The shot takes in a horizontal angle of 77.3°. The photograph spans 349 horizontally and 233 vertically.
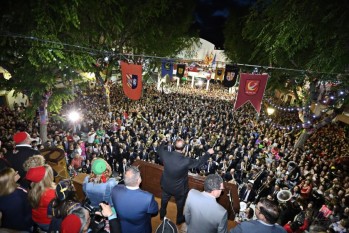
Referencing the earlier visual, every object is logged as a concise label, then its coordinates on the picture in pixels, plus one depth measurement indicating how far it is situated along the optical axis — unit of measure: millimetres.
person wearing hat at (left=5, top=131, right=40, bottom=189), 4230
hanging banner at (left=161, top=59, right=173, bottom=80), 10766
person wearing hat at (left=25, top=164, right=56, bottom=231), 3029
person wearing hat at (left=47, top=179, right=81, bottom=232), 2502
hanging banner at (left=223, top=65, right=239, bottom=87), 9227
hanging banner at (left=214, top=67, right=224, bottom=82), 13884
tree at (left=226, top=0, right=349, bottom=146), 7359
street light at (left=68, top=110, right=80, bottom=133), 13188
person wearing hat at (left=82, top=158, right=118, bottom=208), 3205
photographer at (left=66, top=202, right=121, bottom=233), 2146
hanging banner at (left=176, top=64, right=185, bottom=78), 11977
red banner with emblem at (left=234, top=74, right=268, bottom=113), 7535
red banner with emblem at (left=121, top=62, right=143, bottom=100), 8164
